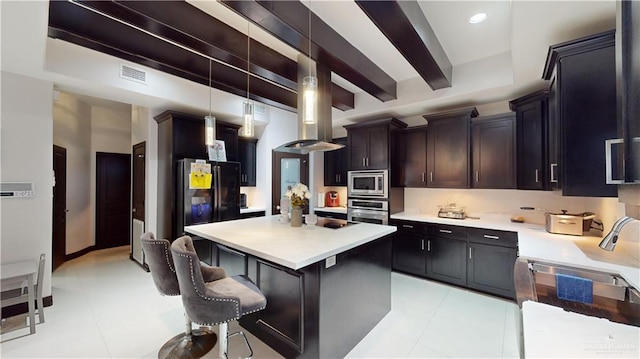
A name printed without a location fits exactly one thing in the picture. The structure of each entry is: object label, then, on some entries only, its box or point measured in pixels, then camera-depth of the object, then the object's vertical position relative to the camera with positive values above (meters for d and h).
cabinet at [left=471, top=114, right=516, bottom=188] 3.30 +0.39
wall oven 4.07 -0.51
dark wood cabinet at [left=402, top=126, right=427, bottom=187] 4.02 +0.40
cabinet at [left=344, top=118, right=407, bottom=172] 4.11 +0.65
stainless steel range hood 2.83 +0.71
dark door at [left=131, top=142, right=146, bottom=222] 4.27 +0.03
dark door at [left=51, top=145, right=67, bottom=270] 4.06 -0.44
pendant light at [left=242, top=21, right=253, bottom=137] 2.77 +0.68
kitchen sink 1.43 -0.71
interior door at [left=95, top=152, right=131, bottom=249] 5.21 -0.37
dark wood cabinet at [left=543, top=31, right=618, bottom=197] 1.79 +0.52
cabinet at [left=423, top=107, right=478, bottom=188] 3.60 +0.48
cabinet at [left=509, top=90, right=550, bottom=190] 2.92 +0.49
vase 2.84 -0.41
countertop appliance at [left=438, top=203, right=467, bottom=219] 3.71 -0.47
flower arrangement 2.82 -0.16
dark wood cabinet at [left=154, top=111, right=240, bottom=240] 3.87 +0.51
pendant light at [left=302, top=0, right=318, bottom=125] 2.07 +0.70
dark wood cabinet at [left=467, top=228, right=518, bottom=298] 3.02 -1.00
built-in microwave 4.10 -0.04
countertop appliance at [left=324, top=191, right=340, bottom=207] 5.37 -0.40
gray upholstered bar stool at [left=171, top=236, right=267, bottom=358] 1.55 -0.78
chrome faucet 1.45 -0.35
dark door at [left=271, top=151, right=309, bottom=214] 5.08 +0.17
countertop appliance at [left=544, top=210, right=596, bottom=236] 2.57 -0.45
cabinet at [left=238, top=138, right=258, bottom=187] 5.02 +0.44
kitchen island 1.85 -0.84
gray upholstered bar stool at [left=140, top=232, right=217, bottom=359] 1.91 -0.82
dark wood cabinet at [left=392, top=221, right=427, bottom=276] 3.70 -1.02
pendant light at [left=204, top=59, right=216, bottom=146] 2.83 +0.58
